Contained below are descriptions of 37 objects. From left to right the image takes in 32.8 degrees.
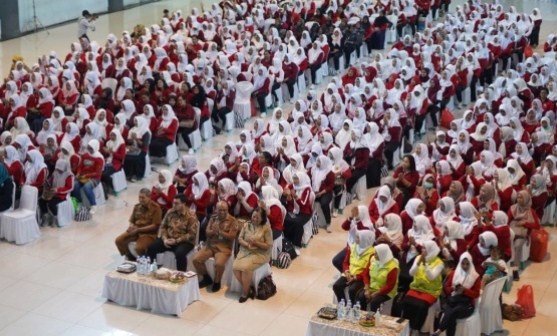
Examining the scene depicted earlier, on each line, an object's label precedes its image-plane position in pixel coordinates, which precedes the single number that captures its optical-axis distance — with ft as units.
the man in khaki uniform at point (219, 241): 37.60
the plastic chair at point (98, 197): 45.85
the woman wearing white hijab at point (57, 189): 44.01
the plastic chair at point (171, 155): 52.11
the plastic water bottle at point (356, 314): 32.35
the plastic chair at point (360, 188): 47.60
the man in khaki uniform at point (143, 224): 39.32
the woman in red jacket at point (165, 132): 51.78
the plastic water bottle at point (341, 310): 32.55
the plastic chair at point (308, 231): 42.16
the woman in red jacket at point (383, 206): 39.55
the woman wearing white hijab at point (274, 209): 39.70
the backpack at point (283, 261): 40.22
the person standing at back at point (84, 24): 76.28
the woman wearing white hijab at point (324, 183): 43.93
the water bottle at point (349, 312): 32.42
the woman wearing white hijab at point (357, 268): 34.88
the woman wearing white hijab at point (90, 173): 45.75
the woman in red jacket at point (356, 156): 47.37
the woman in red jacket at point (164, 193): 41.32
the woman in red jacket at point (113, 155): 47.93
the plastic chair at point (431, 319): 34.01
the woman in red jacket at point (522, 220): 39.19
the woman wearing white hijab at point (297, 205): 41.52
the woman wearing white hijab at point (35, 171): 43.96
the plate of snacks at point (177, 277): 35.94
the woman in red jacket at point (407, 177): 42.86
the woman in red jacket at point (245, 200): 40.04
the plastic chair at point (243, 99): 58.80
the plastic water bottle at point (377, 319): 32.01
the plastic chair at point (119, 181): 48.06
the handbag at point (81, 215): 45.24
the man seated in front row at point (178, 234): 38.22
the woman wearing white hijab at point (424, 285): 33.47
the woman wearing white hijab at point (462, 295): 32.89
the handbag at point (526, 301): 35.50
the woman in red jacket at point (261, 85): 60.13
